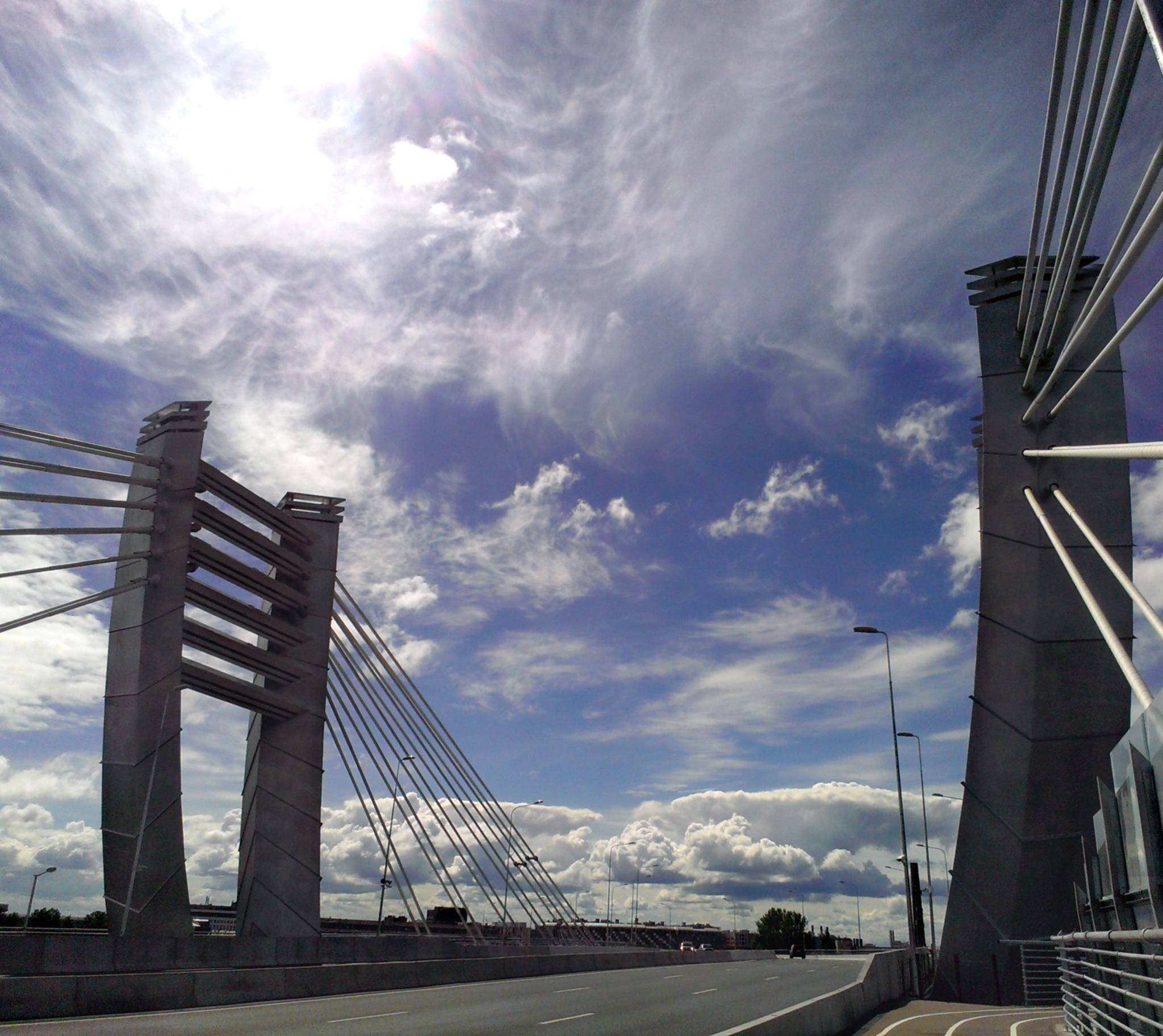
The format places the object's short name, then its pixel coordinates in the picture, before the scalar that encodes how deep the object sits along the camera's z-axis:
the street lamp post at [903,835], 32.66
